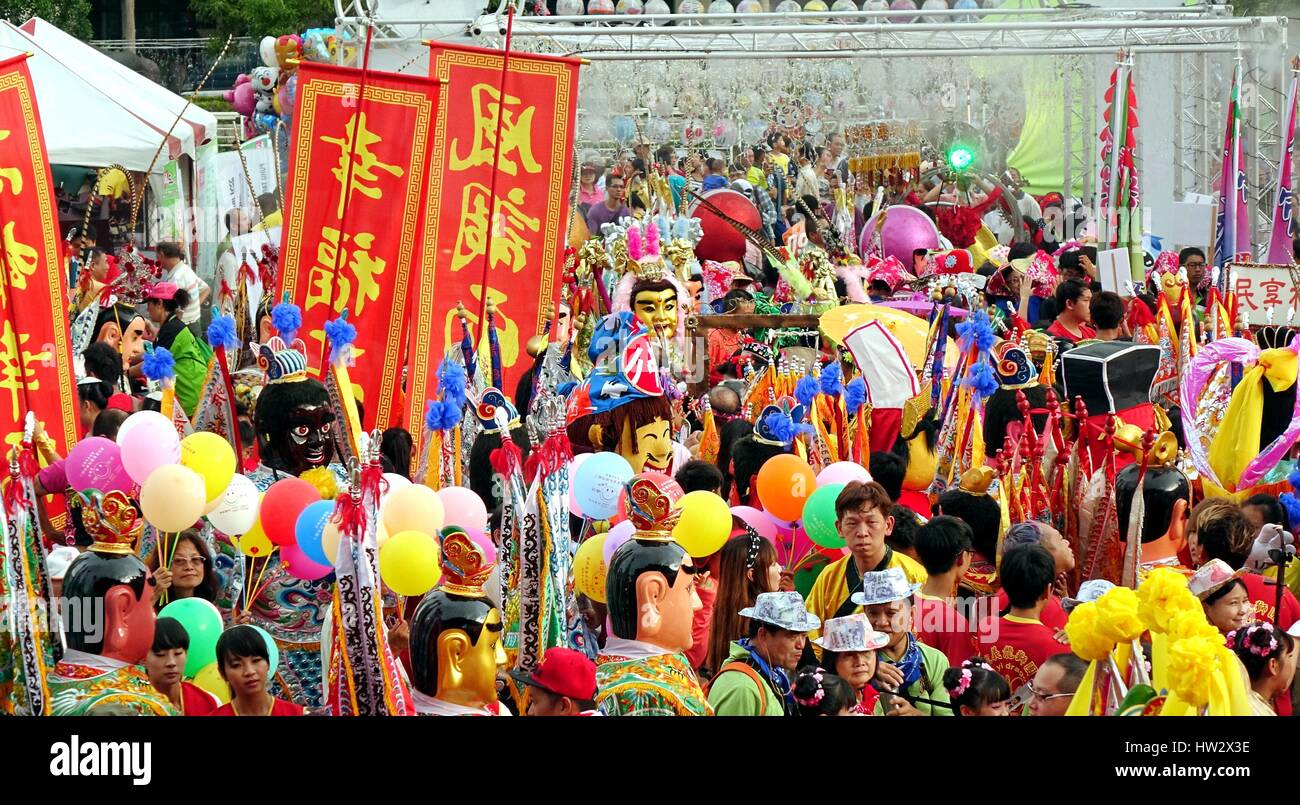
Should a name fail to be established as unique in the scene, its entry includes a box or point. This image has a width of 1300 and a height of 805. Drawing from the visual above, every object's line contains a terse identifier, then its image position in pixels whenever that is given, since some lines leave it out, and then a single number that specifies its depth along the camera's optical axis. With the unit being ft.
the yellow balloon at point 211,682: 28.53
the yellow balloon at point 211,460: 29.47
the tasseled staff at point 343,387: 33.78
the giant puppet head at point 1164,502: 34.71
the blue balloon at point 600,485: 33.73
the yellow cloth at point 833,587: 31.89
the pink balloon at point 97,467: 30.14
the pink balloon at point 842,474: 34.06
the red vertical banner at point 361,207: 46.83
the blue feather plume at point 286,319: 35.37
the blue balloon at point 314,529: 28.68
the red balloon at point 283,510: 29.89
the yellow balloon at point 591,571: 31.27
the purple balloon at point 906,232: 86.58
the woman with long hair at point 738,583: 30.45
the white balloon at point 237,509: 30.73
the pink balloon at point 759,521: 35.02
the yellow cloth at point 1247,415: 37.81
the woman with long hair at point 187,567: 32.32
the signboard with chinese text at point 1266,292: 52.11
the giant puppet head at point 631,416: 39.68
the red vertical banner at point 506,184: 50.03
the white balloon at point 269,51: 82.17
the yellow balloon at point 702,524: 30.50
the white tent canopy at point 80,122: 81.46
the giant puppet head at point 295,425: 33.88
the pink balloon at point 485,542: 26.22
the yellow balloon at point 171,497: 27.99
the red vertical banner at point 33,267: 42.01
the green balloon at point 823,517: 33.24
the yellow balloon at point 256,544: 31.58
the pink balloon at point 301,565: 29.71
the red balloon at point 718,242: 80.64
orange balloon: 34.55
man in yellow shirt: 30.86
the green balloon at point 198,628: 28.40
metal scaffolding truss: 84.94
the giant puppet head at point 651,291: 48.19
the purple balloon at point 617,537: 29.66
